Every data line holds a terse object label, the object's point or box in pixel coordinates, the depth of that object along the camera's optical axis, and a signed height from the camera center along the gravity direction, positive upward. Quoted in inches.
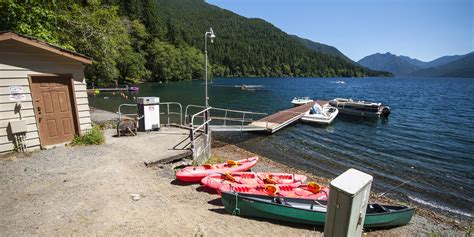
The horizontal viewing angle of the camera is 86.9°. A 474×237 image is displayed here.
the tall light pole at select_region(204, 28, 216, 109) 414.2 +54.6
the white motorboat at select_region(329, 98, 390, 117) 1179.3 -185.2
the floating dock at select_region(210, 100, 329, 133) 683.8 -179.0
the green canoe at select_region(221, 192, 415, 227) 262.2 -147.1
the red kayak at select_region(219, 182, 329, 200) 306.3 -151.3
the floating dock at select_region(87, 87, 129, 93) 1684.3 -148.6
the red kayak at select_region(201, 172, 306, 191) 315.0 -145.7
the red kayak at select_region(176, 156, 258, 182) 322.0 -139.6
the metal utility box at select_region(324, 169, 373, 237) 90.7 -49.2
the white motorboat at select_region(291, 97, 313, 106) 1460.6 -184.8
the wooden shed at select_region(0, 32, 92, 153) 334.3 -36.9
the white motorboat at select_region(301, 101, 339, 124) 964.1 -182.4
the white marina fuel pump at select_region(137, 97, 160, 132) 485.1 -88.3
